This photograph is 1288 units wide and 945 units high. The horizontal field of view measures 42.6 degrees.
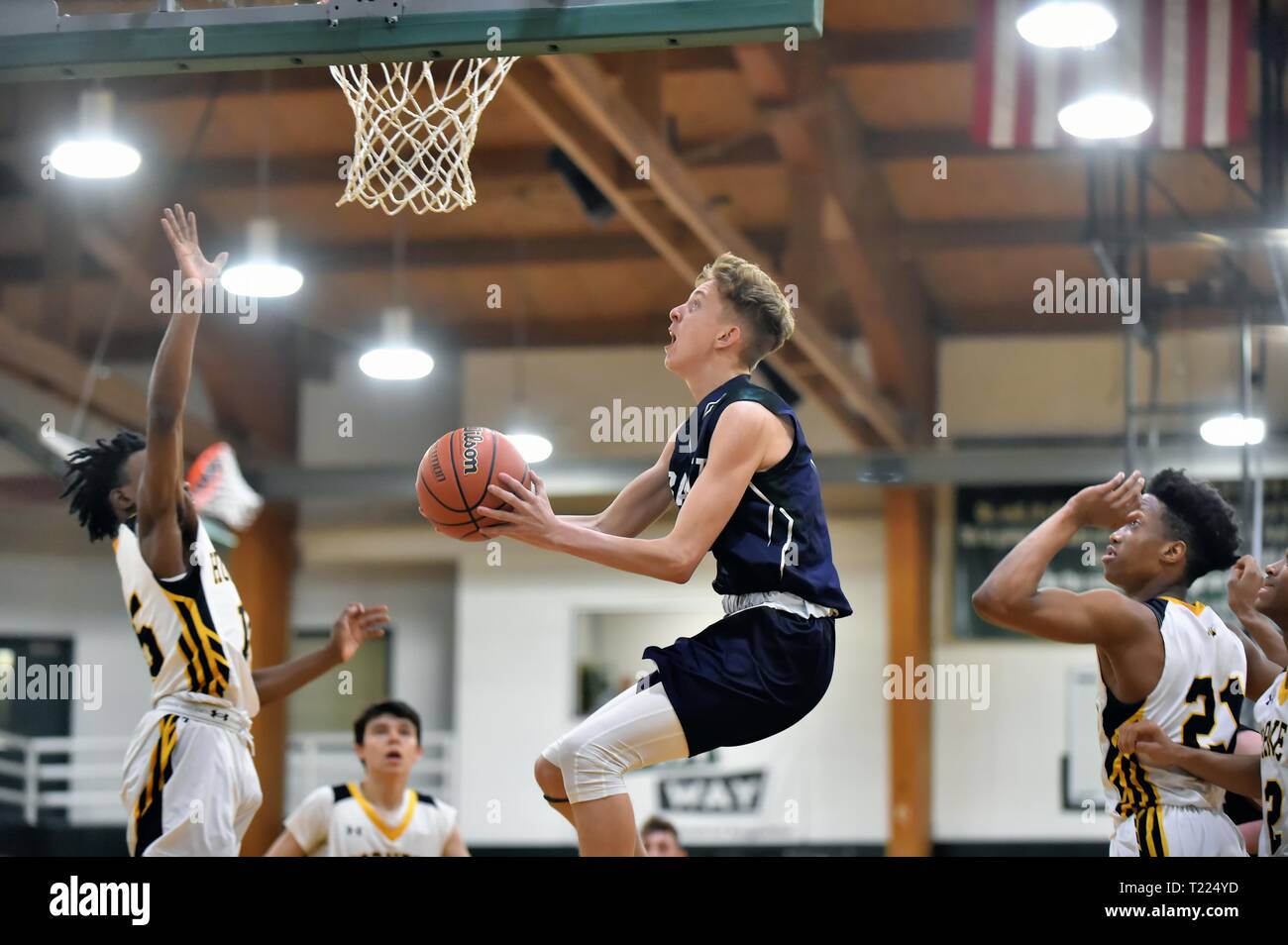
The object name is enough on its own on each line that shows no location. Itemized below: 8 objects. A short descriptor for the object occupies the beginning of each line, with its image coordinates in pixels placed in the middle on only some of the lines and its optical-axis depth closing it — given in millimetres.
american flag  8859
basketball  4359
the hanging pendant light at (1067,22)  7262
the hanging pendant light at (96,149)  8992
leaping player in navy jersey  4184
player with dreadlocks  5094
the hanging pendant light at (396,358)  12195
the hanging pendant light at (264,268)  10359
